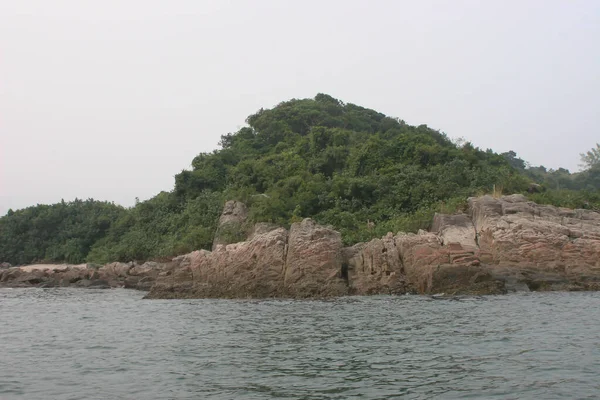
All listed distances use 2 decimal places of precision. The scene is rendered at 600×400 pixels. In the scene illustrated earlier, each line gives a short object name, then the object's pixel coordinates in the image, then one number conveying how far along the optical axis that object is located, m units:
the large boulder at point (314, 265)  23.19
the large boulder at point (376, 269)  22.94
